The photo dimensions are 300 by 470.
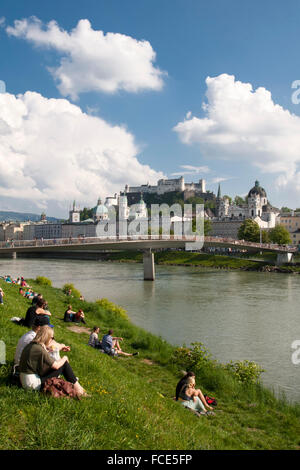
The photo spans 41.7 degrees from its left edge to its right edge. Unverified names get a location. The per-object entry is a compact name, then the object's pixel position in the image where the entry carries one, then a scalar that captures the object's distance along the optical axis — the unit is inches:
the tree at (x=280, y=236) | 2913.4
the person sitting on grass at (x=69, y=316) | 557.5
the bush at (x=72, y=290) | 932.7
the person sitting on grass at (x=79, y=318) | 563.2
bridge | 1421.0
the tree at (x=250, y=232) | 3058.8
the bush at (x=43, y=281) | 1083.3
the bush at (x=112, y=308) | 717.9
